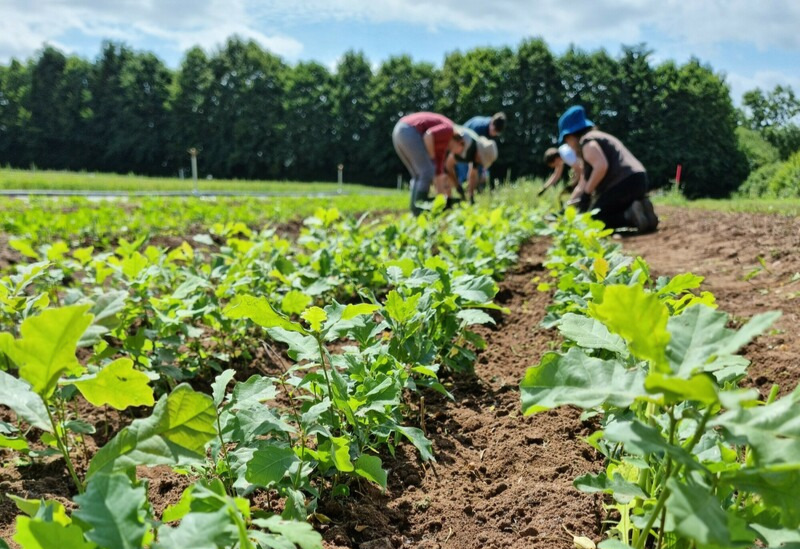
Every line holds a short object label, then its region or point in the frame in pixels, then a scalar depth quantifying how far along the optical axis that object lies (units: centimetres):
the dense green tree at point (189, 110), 4662
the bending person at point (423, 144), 803
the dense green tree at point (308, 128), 4312
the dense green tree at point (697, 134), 3216
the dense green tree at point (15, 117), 4931
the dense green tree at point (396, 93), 4169
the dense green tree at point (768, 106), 4003
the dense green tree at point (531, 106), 3531
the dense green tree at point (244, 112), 4431
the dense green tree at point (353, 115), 4197
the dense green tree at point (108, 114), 4812
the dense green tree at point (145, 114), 4734
